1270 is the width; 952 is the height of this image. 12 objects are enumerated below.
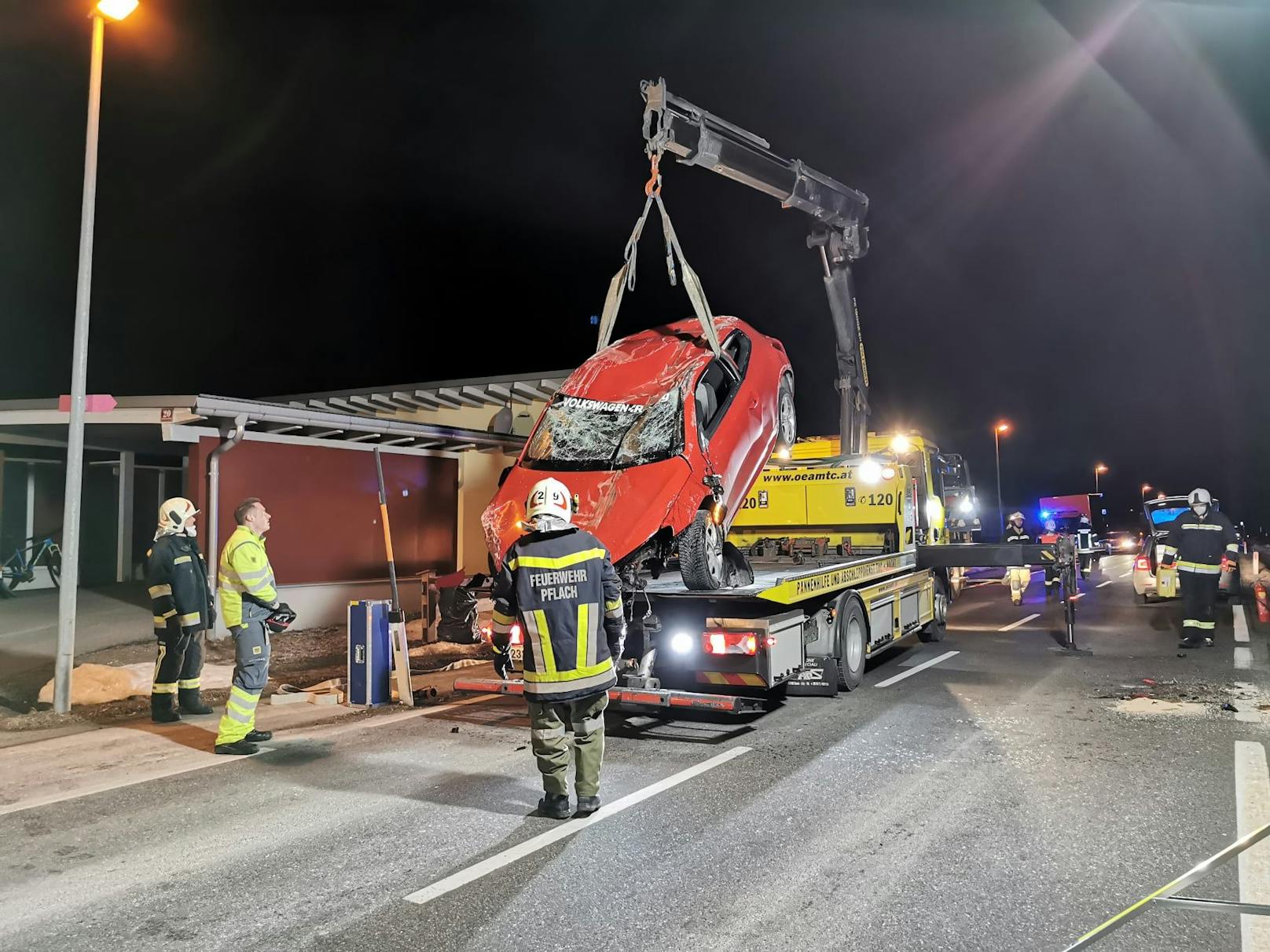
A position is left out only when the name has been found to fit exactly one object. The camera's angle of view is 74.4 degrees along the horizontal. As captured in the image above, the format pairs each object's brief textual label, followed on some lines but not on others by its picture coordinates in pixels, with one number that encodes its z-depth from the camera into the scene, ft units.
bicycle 52.11
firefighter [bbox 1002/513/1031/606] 48.19
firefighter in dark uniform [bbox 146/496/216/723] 23.26
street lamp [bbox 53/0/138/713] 24.26
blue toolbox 26.02
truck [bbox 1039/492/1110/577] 79.85
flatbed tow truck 21.13
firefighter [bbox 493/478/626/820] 14.98
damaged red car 21.57
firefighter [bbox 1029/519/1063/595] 37.04
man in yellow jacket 20.24
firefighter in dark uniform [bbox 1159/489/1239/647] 34.06
